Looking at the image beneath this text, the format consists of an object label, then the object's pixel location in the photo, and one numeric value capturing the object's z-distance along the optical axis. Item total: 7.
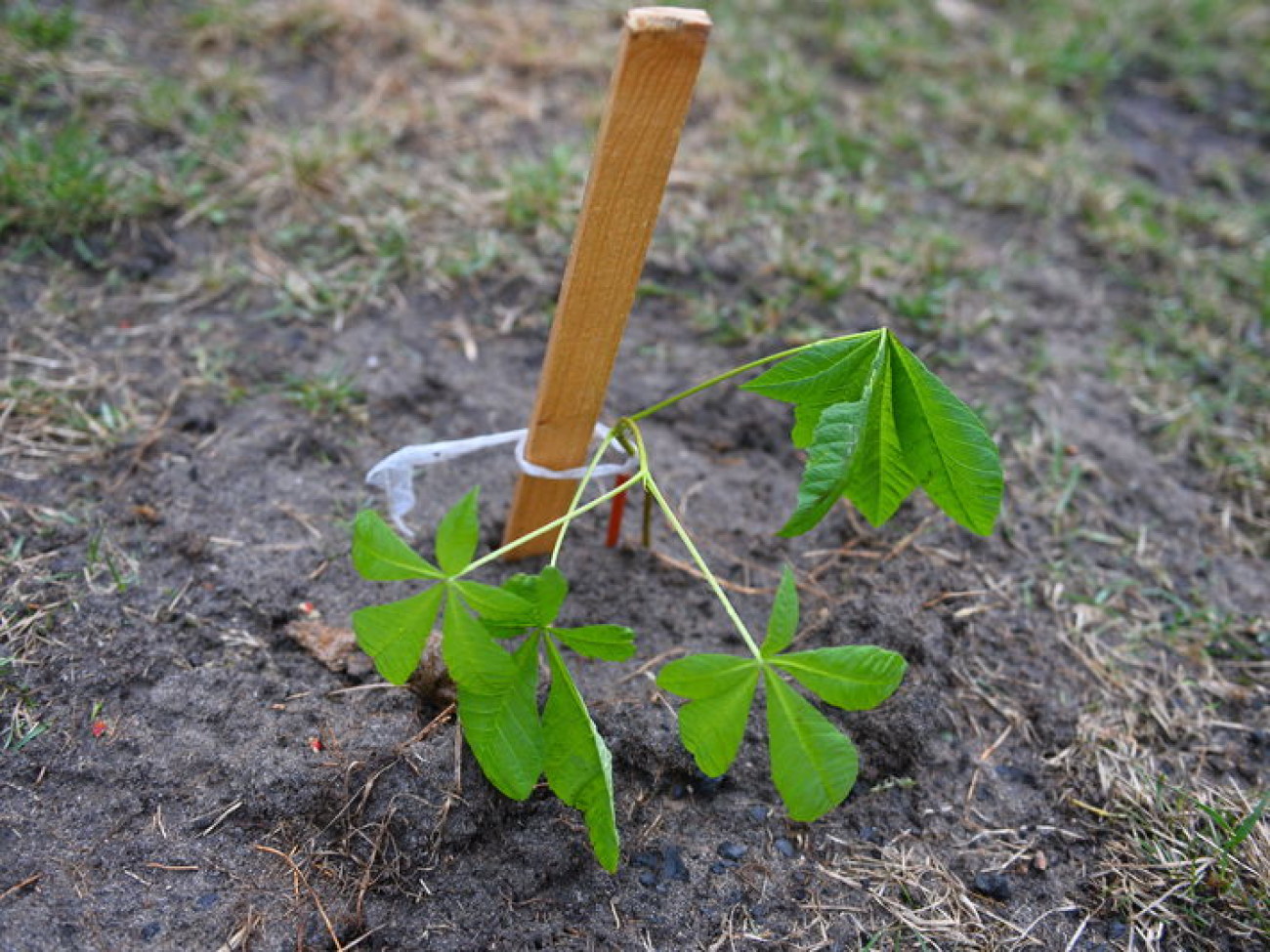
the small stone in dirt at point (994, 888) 0.56
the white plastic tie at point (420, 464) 0.59
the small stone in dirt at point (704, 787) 0.58
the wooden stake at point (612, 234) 0.45
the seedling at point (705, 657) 0.47
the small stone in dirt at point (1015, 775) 0.61
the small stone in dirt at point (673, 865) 0.55
